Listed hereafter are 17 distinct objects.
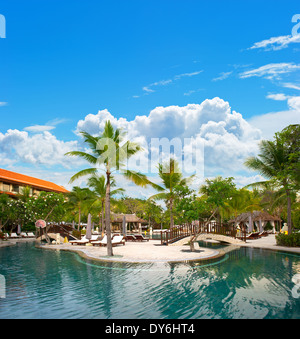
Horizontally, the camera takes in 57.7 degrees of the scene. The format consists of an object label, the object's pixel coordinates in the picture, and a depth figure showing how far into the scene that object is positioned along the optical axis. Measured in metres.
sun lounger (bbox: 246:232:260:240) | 27.69
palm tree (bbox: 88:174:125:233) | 29.56
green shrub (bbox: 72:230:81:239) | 28.99
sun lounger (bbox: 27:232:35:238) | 35.81
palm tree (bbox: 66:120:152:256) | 15.53
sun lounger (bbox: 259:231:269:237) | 31.01
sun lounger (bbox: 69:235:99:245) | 23.03
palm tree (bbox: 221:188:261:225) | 31.61
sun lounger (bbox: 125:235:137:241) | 27.36
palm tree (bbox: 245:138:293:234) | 19.64
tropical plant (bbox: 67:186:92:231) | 36.97
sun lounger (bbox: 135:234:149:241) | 27.51
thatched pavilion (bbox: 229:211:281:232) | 35.22
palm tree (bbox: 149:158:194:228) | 26.45
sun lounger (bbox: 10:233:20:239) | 33.38
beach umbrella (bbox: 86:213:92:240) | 25.12
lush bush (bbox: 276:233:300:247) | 18.64
